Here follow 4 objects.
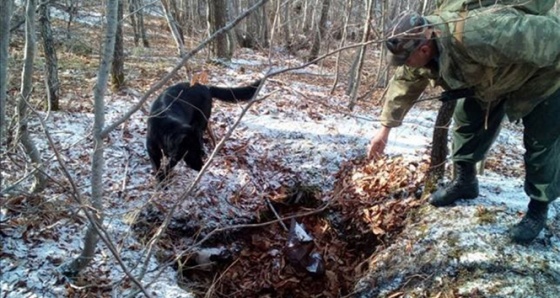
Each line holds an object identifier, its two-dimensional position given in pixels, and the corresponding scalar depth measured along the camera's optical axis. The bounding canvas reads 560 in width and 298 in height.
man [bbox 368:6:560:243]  2.07
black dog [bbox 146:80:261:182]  4.03
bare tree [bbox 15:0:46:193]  2.38
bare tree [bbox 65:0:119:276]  1.95
